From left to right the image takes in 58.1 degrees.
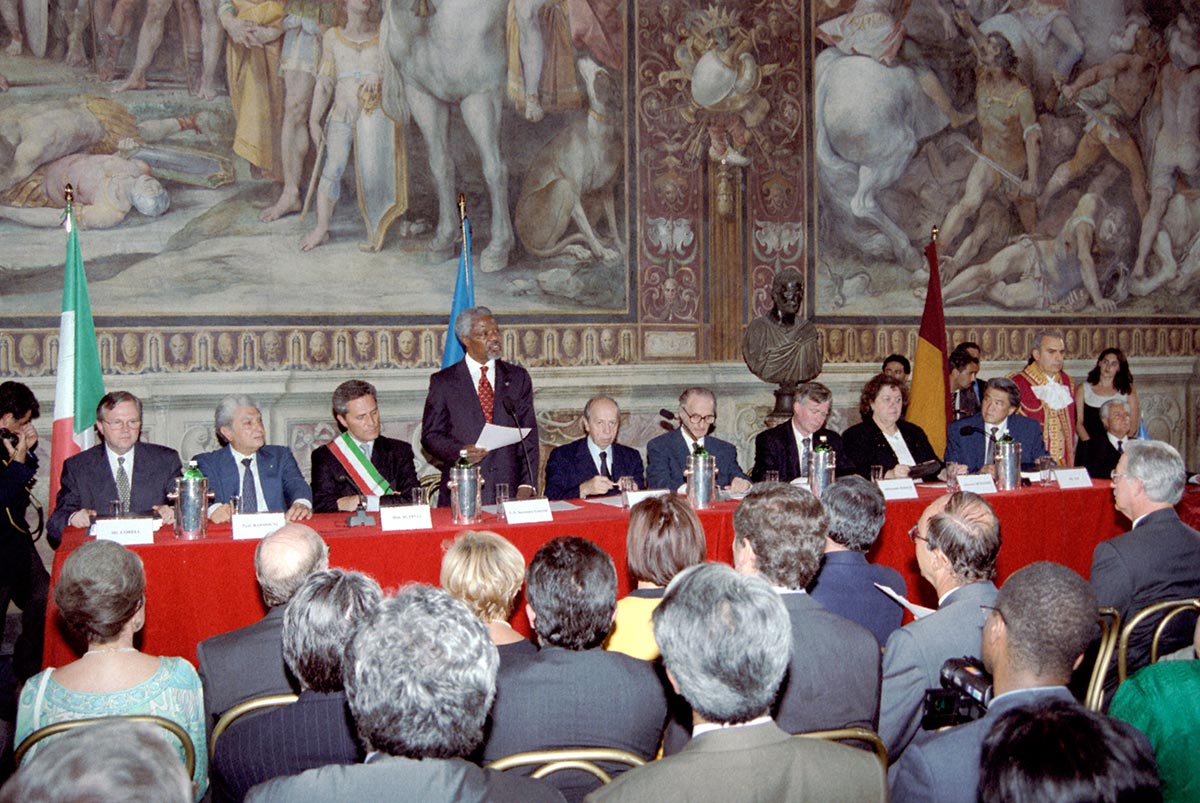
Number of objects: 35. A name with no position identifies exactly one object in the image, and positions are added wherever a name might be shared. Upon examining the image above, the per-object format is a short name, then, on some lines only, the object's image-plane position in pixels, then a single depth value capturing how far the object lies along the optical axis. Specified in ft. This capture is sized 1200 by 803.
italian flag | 17.92
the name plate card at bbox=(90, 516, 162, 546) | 13.10
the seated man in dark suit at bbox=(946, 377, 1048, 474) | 19.92
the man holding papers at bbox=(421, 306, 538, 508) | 18.33
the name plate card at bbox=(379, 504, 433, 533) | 14.21
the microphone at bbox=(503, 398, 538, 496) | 16.02
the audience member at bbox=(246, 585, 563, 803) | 5.74
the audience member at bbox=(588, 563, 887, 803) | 5.90
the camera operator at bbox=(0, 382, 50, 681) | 16.55
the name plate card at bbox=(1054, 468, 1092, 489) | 18.34
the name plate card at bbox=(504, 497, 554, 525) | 14.84
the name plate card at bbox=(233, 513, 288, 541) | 13.38
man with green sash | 17.29
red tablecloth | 12.96
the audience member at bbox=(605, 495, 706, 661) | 9.83
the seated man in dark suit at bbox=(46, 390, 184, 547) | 15.28
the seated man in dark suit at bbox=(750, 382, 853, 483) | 19.21
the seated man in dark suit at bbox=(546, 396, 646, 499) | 18.69
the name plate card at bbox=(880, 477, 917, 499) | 16.97
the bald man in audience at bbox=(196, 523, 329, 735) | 8.98
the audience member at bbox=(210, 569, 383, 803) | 7.16
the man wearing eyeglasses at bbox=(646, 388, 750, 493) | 19.02
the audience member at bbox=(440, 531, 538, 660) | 9.01
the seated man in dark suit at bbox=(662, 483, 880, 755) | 8.38
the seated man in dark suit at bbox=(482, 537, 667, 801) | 7.72
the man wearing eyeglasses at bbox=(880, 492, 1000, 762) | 9.21
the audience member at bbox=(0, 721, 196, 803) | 4.12
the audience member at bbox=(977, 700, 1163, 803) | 4.50
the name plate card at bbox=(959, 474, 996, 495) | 17.85
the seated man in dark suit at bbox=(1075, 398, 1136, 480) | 21.97
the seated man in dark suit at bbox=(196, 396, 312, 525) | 16.28
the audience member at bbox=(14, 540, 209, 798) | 8.28
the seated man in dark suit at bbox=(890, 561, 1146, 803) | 6.45
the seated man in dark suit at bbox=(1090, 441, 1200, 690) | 11.14
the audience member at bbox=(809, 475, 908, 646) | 11.16
